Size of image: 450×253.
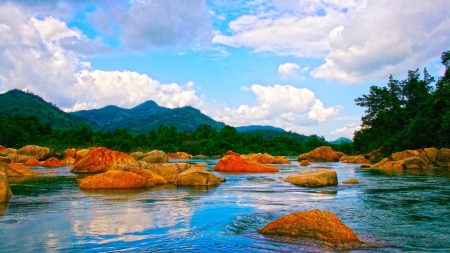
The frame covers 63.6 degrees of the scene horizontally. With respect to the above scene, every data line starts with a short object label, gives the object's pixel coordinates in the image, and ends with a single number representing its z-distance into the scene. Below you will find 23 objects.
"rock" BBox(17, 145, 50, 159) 34.47
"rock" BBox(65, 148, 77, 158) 37.03
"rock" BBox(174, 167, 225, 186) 16.42
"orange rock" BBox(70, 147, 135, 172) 23.39
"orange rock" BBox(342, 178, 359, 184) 18.38
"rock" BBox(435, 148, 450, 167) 31.68
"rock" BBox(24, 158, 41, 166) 31.89
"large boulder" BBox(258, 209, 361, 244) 6.88
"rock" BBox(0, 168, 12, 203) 10.98
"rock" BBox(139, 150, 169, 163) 42.40
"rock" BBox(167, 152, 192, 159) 66.56
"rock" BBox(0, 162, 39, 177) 19.94
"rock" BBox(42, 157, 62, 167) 30.48
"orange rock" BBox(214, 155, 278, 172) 27.11
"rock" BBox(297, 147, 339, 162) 51.97
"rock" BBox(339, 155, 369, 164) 44.45
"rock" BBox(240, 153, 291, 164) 42.36
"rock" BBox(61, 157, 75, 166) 34.39
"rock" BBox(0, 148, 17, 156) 33.77
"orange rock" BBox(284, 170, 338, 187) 16.77
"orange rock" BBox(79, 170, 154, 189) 14.95
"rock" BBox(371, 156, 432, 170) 29.70
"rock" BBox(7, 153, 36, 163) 31.25
